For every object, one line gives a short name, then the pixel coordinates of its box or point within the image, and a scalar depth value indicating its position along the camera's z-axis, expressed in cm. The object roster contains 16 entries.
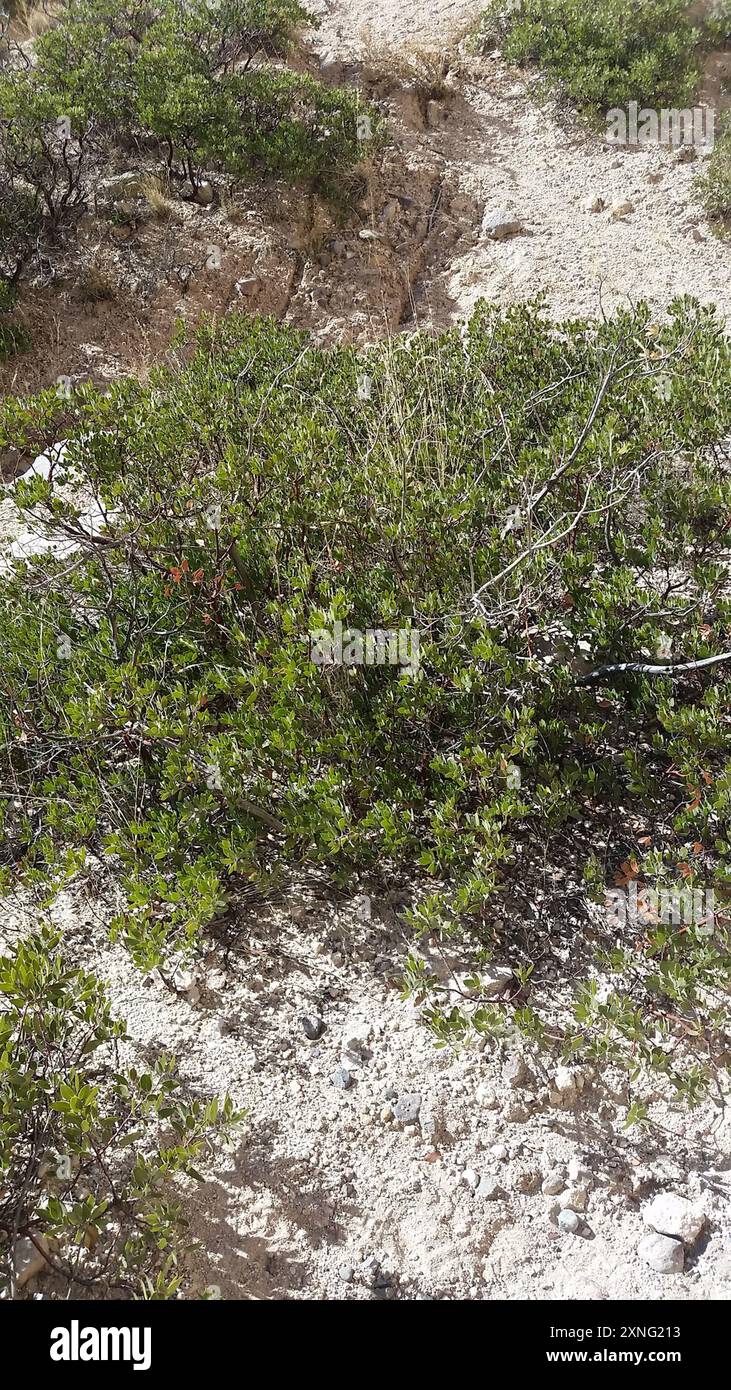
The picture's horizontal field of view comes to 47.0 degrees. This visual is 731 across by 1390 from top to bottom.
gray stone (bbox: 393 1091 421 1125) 270
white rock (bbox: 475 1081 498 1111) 272
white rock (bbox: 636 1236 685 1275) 235
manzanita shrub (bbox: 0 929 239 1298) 232
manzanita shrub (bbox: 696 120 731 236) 764
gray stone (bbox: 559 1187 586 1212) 250
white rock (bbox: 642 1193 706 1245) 238
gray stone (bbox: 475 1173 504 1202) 253
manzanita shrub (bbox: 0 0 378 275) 773
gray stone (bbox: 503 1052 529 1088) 275
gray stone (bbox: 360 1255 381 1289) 240
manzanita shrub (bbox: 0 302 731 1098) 301
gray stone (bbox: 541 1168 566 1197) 253
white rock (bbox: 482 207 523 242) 812
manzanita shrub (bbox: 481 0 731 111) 841
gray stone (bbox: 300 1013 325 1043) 295
